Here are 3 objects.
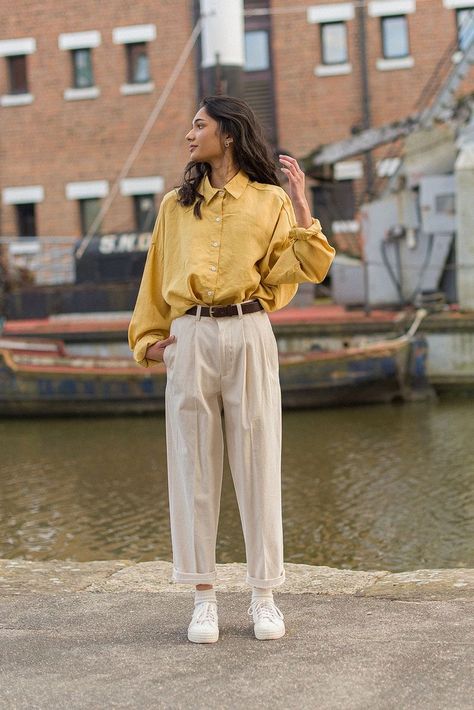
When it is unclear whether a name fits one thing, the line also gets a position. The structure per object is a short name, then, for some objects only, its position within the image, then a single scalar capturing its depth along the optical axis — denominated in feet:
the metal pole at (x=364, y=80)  92.79
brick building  92.89
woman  14.97
